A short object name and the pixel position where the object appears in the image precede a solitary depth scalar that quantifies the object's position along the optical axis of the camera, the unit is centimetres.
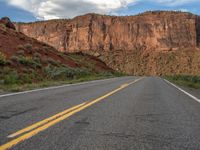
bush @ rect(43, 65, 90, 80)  2784
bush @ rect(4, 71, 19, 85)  1964
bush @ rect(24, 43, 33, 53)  3384
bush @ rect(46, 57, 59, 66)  3328
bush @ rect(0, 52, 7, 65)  2441
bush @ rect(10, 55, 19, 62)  2695
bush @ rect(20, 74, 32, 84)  2188
